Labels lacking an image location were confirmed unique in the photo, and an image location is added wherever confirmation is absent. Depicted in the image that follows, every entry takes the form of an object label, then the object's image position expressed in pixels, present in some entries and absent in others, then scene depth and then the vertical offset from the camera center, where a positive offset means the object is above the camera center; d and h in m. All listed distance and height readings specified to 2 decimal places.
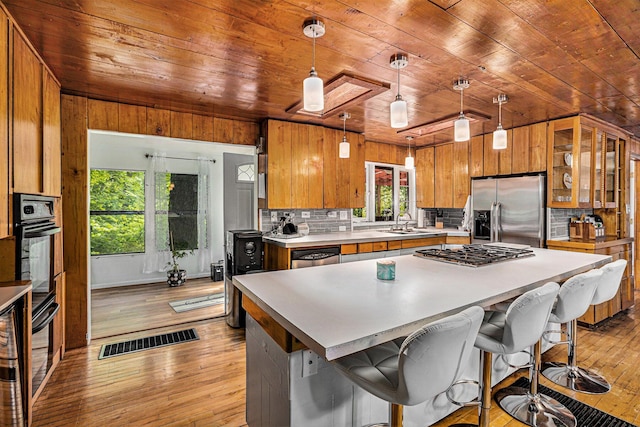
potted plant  5.12 -1.01
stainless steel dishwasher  3.35 -0.52
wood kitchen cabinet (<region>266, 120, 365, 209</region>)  3.81 +0.52
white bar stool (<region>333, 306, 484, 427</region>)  1.06 -0.55
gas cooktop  2.23 -0.35
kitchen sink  4.49 -0.32
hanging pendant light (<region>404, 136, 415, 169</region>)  4.09 +0.59
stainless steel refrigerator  3.87 -0.01
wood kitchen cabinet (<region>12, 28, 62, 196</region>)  1.84 +0.57
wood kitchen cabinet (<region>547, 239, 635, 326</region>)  3.44 -0.79
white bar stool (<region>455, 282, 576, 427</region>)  1.49 -0.65
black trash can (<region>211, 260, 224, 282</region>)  5.42 -1.08
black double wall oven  1.87 -0.36
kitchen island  1.16 -0.42
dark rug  1.94 -1.30
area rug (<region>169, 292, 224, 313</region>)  4.03 -1.25
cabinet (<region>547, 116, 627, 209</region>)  3.61 +0.55
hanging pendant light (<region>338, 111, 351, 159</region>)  3.43 +0.67
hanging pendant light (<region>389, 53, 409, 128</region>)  1.98 +0.59
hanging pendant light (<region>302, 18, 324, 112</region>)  1.67 +0.60
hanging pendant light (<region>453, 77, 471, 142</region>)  2.31 +0.58
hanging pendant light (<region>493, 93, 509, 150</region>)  2.58 +0.57
